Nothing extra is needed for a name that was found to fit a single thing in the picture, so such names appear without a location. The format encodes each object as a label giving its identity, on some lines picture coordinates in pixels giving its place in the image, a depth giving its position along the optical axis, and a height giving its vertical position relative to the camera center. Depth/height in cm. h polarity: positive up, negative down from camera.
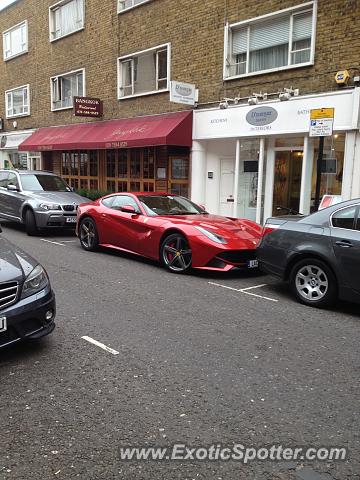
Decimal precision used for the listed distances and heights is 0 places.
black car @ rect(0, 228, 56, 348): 378 -120
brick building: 1122 +197
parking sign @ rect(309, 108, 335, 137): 834 +75
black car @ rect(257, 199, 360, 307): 564 -116
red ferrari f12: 740 -124
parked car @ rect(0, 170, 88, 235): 1158 -109
